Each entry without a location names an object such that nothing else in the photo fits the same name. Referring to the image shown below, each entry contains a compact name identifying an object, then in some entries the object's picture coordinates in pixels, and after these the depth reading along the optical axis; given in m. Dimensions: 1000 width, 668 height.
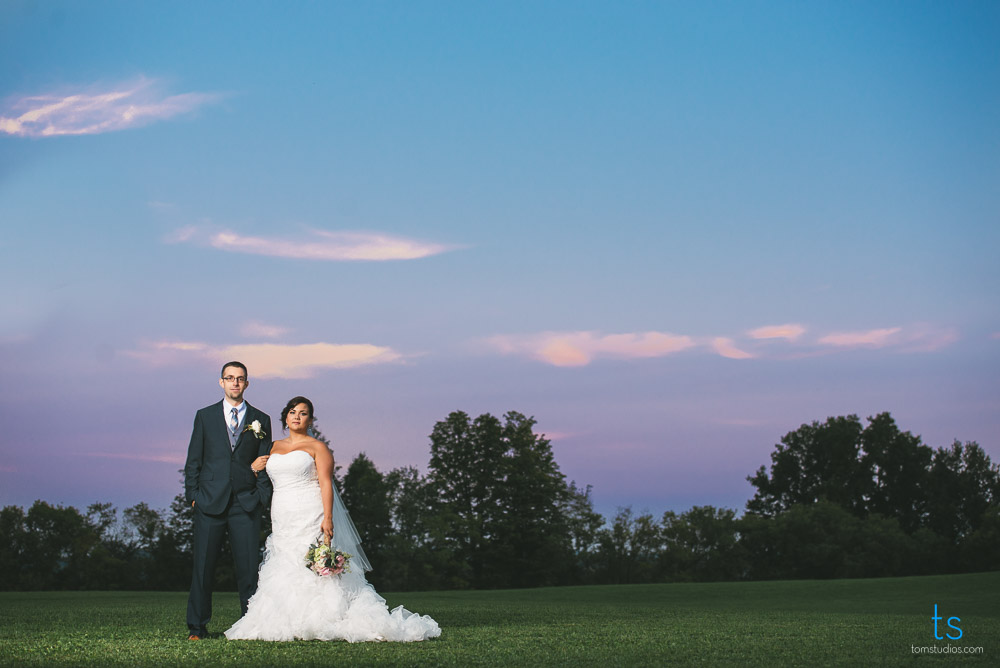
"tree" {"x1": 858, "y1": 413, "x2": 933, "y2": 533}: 81.19
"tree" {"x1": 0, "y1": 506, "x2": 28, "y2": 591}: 52.00
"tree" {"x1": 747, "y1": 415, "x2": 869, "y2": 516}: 83.38
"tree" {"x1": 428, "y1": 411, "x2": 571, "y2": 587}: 62.56
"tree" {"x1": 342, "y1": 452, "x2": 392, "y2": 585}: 56.76
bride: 10.09
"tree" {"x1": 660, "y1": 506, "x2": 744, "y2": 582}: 58.53
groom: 10.45
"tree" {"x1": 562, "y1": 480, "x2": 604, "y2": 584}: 60.09
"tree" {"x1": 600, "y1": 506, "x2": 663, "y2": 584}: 57.69
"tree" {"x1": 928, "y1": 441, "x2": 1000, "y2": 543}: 79.50
